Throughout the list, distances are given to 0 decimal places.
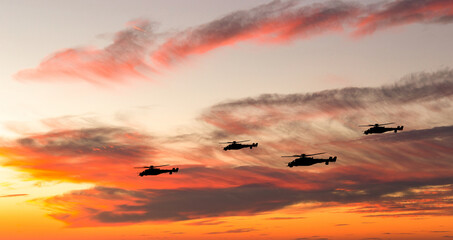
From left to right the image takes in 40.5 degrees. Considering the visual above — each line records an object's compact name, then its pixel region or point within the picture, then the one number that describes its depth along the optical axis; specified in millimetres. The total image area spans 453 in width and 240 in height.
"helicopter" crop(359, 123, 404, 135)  175500
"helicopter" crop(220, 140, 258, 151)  186500
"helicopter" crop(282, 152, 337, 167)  177000
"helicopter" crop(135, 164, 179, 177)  180250
